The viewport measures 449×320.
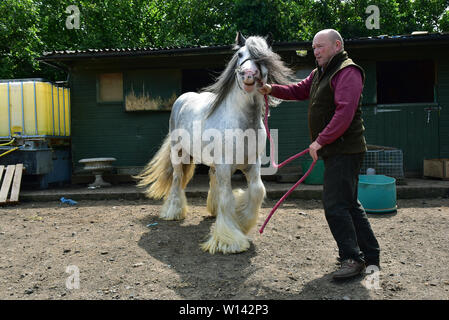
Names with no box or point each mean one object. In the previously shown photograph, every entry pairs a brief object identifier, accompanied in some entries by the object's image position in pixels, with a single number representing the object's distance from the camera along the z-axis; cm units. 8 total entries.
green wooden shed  680
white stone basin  658
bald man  229
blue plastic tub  448
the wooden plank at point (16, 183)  562
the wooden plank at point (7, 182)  556
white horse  293
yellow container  645
